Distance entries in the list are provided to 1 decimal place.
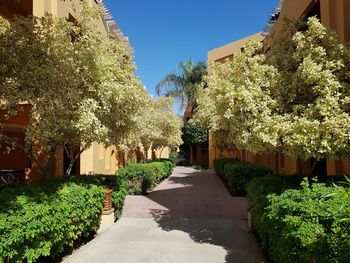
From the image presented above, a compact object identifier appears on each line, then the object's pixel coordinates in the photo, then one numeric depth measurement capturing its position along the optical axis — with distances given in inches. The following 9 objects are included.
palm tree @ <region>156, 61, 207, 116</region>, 1397.8
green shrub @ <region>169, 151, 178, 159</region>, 2235.5
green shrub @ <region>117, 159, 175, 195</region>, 597.0
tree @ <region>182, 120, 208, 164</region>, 1381.6
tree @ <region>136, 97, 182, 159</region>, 871.7
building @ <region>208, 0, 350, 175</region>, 336.8
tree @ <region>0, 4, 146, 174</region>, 279.1
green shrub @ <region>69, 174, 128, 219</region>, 363.9
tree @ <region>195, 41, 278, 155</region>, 256.1
